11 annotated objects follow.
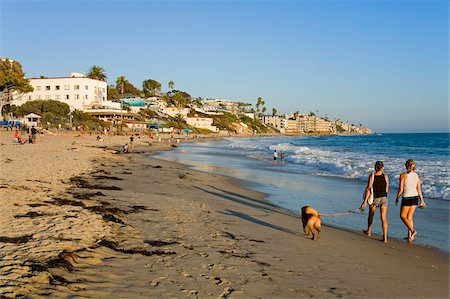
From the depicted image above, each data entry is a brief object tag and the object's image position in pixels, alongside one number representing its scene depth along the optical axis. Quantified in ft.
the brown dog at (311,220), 22.89
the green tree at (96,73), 322.14
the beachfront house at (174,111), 382.01
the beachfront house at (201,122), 383.80
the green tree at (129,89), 399.71
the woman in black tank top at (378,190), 24.41
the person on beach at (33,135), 97.40
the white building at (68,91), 253.24
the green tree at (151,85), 503.61
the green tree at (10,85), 162.50
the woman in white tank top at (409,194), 24.40
